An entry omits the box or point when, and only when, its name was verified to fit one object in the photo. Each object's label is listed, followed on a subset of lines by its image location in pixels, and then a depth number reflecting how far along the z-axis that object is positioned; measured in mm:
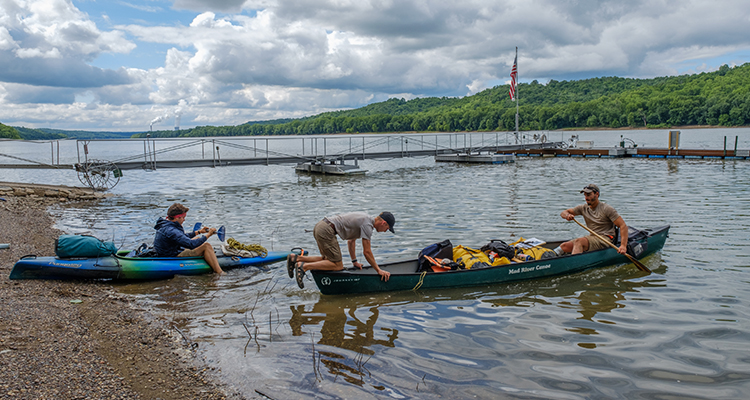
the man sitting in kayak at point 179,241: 9773
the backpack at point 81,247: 9430
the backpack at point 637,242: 10172
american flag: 46750
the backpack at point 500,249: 9844
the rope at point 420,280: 8750
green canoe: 8555
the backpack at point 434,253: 9555
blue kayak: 9062
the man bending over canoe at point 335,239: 7977
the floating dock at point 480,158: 45219
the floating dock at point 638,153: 38844
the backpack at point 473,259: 9344
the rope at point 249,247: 11156
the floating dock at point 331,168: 36478
